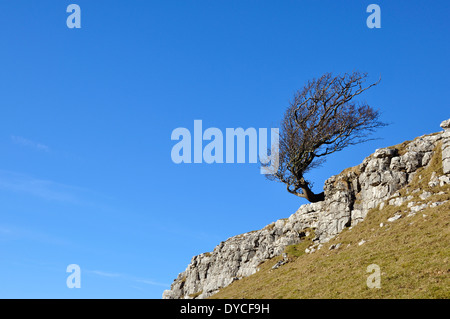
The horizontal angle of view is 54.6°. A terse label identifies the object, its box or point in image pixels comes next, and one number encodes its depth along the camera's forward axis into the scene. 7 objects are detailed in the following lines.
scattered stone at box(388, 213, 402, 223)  43.72
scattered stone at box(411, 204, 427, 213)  42.65
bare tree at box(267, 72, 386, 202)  61.61
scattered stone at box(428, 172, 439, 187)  45.05
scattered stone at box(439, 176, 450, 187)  44.34
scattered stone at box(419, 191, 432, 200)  44.03
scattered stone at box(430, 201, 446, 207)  41.63
